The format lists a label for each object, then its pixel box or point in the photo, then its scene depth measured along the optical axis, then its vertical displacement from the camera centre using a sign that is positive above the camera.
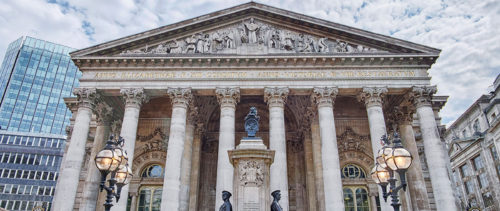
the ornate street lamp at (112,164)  9.39 +2.53
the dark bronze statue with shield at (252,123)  11.19 +4.13
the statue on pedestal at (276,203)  9.34 +1.60
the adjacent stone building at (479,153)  39.84 +13.15
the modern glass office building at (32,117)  58.67 +32.32
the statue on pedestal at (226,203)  9.28 +1.57
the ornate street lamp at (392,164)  9.12 +2.54
